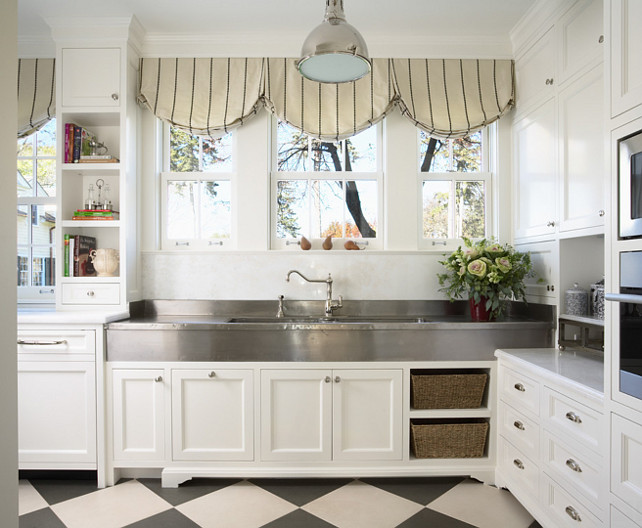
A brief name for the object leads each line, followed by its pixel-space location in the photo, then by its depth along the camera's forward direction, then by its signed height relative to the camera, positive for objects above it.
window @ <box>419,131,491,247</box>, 3.18 +0.52
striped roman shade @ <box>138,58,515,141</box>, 3.00 +1.12
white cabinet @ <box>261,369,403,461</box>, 2.51 -0.87
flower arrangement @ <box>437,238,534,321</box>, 2.65 -0.08
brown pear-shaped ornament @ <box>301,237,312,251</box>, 3.06 +0.12
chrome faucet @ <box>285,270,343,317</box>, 2.97 -0.27
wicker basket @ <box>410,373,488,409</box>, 2.52 -0.74
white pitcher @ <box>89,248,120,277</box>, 2.86 +0.00
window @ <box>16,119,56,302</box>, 3.16 +0.34
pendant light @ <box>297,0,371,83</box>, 1.79 +0.88
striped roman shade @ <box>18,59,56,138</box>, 3.08 +1.19
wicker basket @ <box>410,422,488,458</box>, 2.52 -1.02
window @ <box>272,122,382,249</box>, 3.18 +0.49
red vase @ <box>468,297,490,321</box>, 2.73 -0.31
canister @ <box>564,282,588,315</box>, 2.37 -0.22
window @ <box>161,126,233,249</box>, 3.17 +0.43
